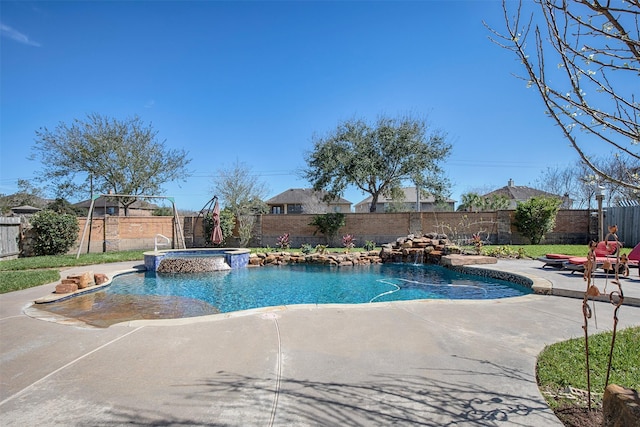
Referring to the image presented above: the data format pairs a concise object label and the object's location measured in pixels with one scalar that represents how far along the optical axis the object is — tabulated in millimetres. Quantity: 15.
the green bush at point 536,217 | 16000
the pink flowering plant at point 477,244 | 12828
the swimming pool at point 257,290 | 6246
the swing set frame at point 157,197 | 15144
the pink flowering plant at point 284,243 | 16812
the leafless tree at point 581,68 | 2068
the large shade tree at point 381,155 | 19984
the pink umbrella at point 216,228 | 14703
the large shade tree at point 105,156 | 20766
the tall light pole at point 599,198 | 11206
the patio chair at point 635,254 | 6328
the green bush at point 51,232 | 14553
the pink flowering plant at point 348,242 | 15852
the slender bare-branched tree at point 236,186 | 24984
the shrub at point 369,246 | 15297
